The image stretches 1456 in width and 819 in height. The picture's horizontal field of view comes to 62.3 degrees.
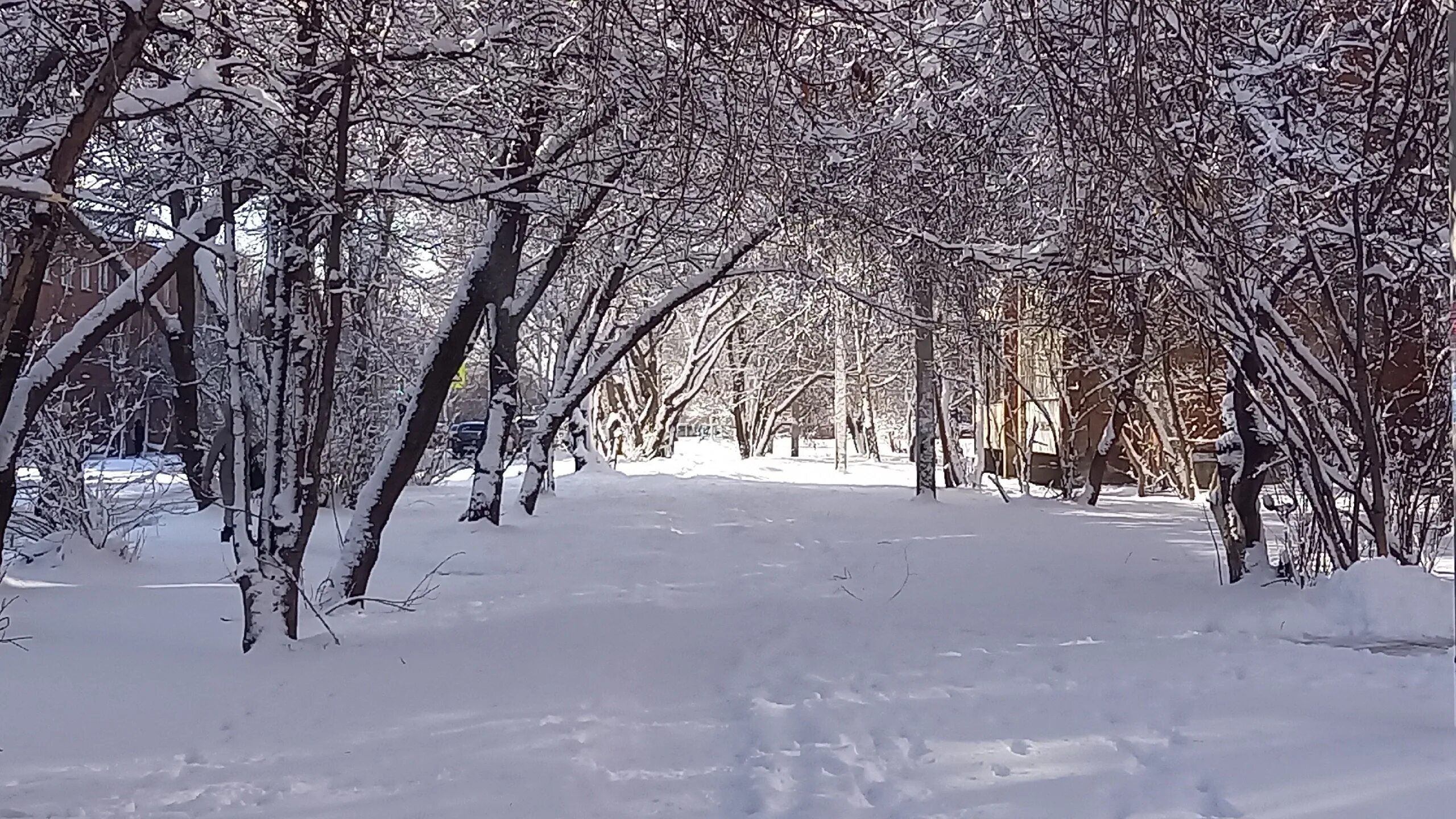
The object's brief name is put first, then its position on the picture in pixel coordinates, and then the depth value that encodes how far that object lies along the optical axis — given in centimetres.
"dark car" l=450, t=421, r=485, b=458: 2494
